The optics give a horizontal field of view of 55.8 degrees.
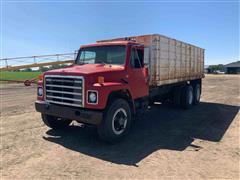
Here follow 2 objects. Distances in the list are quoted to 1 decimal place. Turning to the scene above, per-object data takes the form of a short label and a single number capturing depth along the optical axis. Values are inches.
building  3310.5
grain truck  213.2
